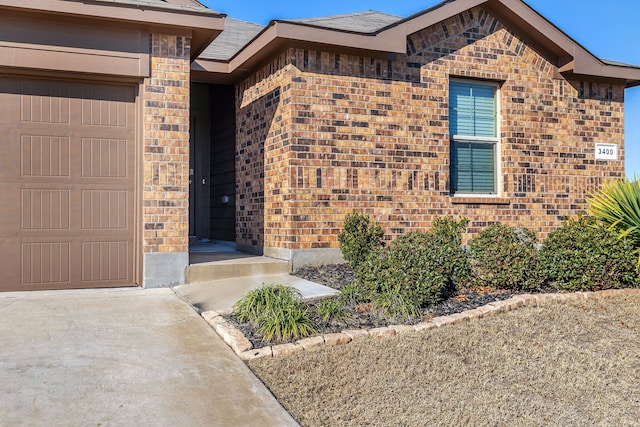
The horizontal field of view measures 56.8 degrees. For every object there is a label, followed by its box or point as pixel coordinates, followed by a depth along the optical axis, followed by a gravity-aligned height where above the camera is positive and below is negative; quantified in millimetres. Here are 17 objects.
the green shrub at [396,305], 6109 -1082
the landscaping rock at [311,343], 5262 -1256
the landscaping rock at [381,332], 5640 -1239
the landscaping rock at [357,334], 5523 -1235
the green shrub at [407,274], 6438 -795
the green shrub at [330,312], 5992 -1122
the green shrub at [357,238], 8383 -505
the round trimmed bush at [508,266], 7230 -773
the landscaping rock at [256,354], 5068 -1302
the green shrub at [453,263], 6977 -715
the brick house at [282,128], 7645 +1178
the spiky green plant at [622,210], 8156 -97
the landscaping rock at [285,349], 5133 -1281
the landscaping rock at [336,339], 5395 -1249
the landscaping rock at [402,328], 5742 -1227
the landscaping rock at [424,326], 5830 -1225
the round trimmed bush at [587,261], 7359 -728
